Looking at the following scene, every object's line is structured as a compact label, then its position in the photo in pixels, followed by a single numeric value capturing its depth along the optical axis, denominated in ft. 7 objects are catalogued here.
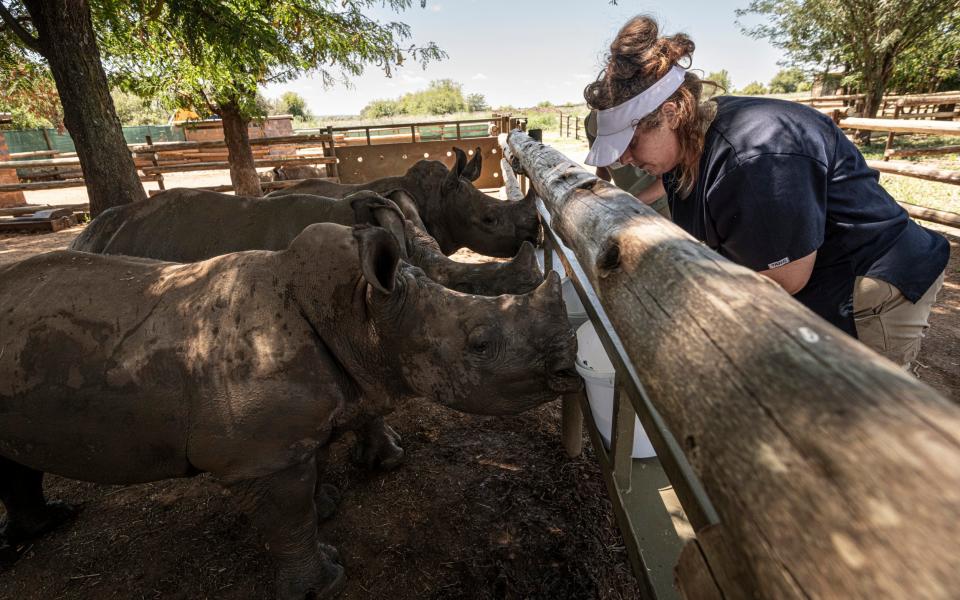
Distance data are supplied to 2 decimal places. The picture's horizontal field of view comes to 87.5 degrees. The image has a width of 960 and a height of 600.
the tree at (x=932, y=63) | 75.31
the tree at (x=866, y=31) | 69.26
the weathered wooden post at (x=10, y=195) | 54.03
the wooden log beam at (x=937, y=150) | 37.85
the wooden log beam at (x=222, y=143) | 51.13
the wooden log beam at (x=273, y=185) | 53.23
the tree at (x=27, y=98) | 33.24
